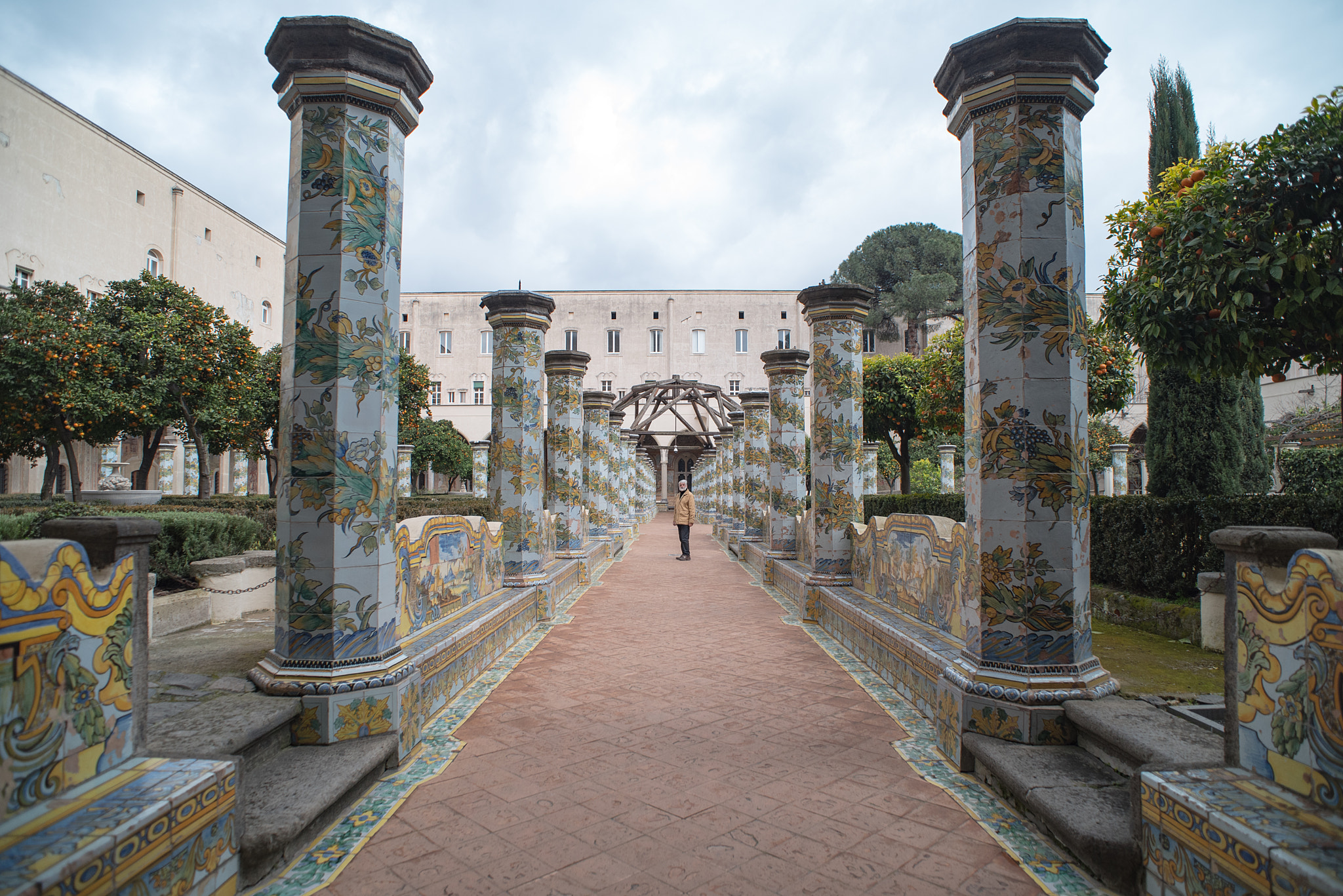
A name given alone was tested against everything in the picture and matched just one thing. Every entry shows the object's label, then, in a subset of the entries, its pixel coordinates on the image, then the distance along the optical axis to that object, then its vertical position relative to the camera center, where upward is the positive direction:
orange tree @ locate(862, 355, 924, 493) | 19.36 +2.19
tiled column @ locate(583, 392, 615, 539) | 14.80 +0.32
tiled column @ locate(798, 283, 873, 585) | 7.69 +0.58
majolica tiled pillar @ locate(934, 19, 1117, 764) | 3.47 +0.45
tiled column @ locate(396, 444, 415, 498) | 21.25 +0.15
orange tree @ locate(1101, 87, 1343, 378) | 3.93 +1.28
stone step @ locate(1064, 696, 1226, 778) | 2.68 -1.10
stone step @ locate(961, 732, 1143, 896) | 2.44 -1.31
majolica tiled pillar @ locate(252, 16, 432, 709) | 3.57 +0.49
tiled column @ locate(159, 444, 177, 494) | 19.92 +0.30
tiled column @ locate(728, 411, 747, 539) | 16.42 -0.04
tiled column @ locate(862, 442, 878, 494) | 20.03 +0.18
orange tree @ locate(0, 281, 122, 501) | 11.41 +1.62
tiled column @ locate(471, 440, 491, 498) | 23.56 +0.43
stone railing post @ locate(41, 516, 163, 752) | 2.35 -0.26
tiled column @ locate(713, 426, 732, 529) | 20.02 -0.02
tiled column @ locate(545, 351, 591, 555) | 10.46 +0.47
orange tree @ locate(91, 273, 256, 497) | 12.55 +2.24
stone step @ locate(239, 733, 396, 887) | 2.53 -1.34
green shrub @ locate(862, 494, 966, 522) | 11.20 -0.56
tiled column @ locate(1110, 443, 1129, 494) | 21.48 +0.42
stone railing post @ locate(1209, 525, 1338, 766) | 2.17 -0.28
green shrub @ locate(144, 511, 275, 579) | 6.26 -0.63
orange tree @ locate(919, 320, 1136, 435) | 13.69 +2.07
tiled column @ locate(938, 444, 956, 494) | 20.12 +0.32
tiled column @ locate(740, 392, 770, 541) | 13.84 +0.26
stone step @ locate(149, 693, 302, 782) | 2.79 -1.10
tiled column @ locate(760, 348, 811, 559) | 10.31 +0.41
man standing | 14.10 -0.84
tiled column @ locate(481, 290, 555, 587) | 7.77 +0.52
